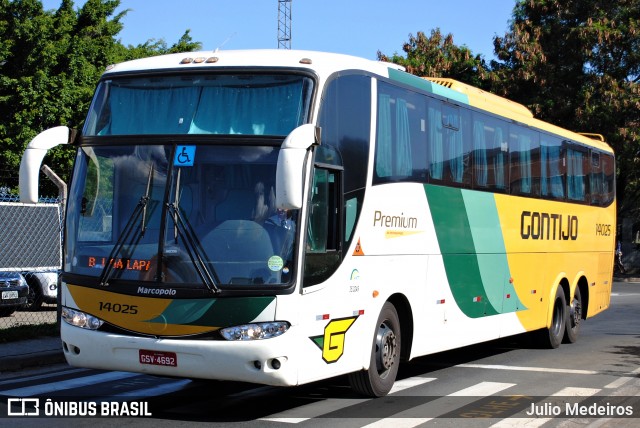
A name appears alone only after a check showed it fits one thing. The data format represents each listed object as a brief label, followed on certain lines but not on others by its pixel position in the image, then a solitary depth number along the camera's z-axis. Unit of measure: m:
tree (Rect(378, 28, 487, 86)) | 41.19
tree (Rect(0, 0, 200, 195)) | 29.83
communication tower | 41.22
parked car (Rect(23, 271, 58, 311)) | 19.38
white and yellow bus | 8.43
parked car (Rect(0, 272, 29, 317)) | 17.23
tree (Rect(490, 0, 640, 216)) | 37.59
